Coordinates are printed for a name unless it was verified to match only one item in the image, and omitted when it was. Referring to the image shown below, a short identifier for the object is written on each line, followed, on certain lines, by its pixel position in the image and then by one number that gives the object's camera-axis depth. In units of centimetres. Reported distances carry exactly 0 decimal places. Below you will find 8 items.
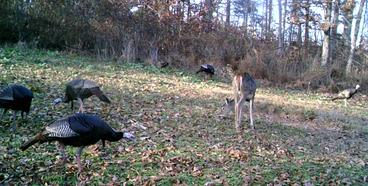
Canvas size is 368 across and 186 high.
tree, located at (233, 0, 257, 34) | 3828
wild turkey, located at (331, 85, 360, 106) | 1588
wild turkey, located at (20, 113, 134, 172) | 589
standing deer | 980
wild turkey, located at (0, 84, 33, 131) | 781
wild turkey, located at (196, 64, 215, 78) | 1873
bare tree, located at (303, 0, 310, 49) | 2473
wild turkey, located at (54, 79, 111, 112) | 891
